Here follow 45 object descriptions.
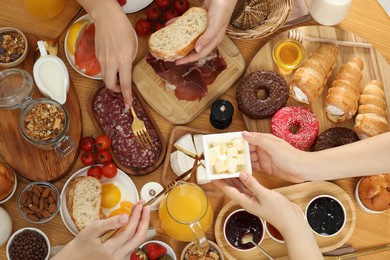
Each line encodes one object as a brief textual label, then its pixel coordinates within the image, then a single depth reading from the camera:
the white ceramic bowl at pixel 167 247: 1.83
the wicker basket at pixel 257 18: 1.90
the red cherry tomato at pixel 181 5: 1.97
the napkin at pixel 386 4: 2.34
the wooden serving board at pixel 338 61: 1.98
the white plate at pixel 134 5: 1.96
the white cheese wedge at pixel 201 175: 1.86
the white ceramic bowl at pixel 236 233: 1.85
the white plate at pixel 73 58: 1.93
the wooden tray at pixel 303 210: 1.87
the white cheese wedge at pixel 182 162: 1.86
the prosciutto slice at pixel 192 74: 1.92
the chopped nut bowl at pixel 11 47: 1.89
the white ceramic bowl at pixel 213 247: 1.83
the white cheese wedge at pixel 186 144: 1.89
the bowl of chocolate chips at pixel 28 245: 1.78
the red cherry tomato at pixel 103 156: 1.88
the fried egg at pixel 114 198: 1.88
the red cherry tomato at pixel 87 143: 1.89
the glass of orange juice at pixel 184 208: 1.76
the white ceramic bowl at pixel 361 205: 1.90
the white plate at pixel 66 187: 1.85
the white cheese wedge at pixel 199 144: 1.90
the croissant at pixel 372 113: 1.87
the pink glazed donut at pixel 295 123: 1.88
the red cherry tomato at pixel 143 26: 1.95
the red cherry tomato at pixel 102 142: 1.87
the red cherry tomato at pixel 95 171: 1.86
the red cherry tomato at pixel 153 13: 1.97
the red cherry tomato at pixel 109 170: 1.86
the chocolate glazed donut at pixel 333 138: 1.89
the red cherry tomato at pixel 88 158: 1.88
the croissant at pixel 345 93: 1.88
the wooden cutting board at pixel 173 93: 1.94
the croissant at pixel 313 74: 1.89
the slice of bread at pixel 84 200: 1.81
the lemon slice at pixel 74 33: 1.92
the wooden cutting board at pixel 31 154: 1.87
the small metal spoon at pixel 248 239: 1.84
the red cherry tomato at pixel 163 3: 1.97
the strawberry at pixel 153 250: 1.81
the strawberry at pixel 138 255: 1.80
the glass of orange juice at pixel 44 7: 1.87
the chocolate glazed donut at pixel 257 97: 1.89
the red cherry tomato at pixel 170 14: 1.98
